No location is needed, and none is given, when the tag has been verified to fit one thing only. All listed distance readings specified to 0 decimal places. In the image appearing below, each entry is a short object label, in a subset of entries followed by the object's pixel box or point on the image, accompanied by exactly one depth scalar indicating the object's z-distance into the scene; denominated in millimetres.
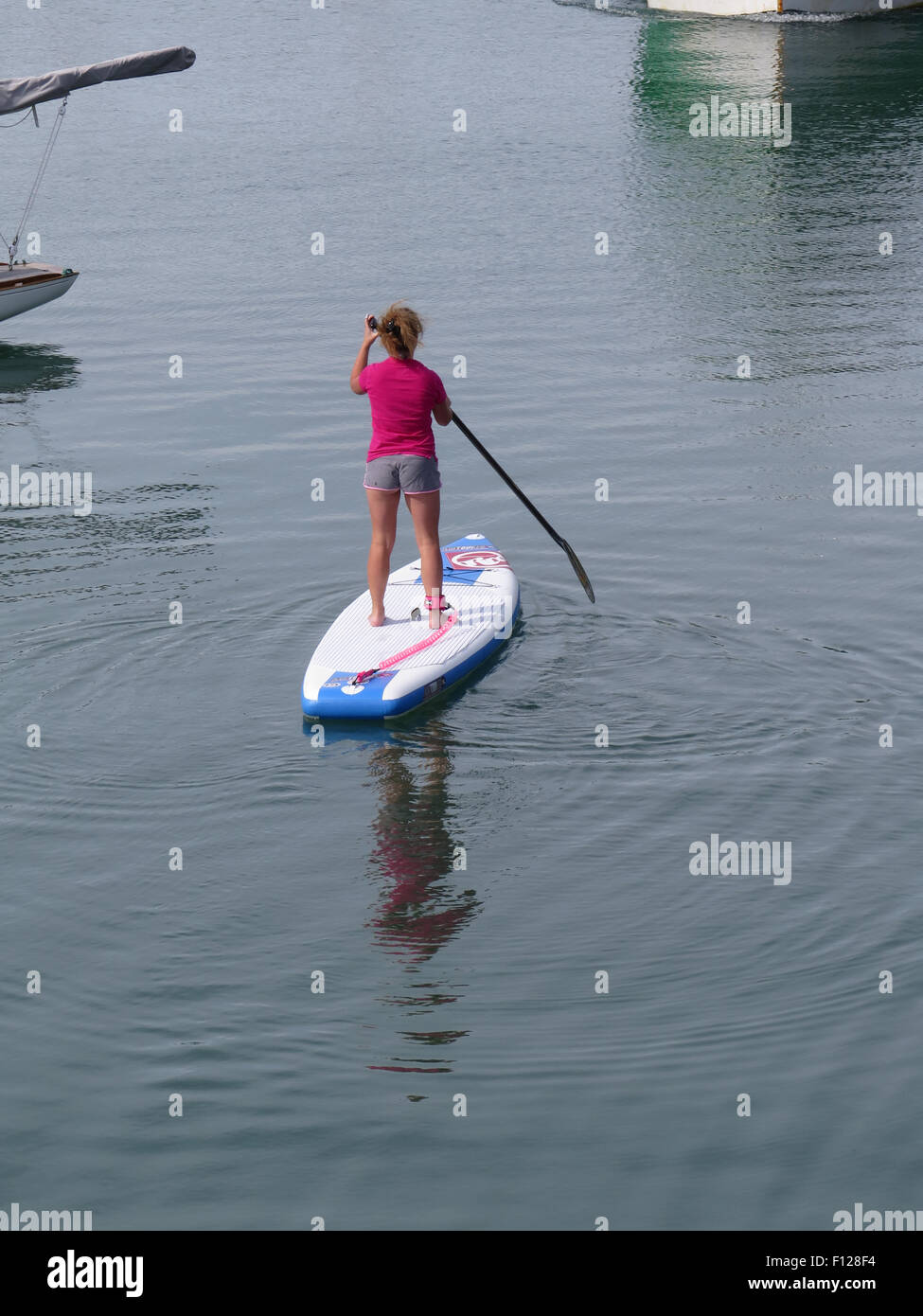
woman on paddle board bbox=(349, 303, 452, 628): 18172
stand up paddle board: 17719
